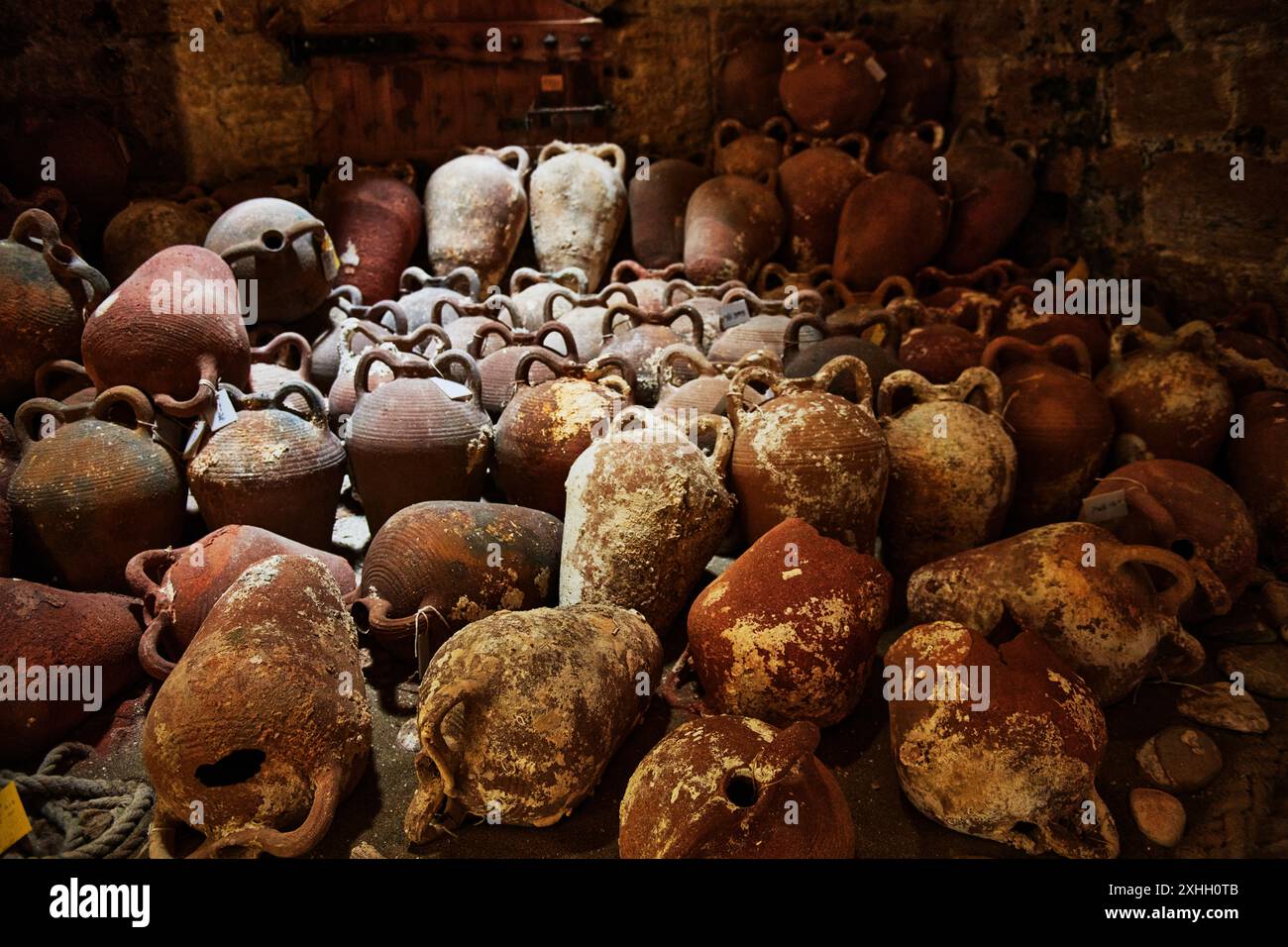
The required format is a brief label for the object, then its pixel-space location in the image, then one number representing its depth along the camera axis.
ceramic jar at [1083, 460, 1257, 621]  2.73
